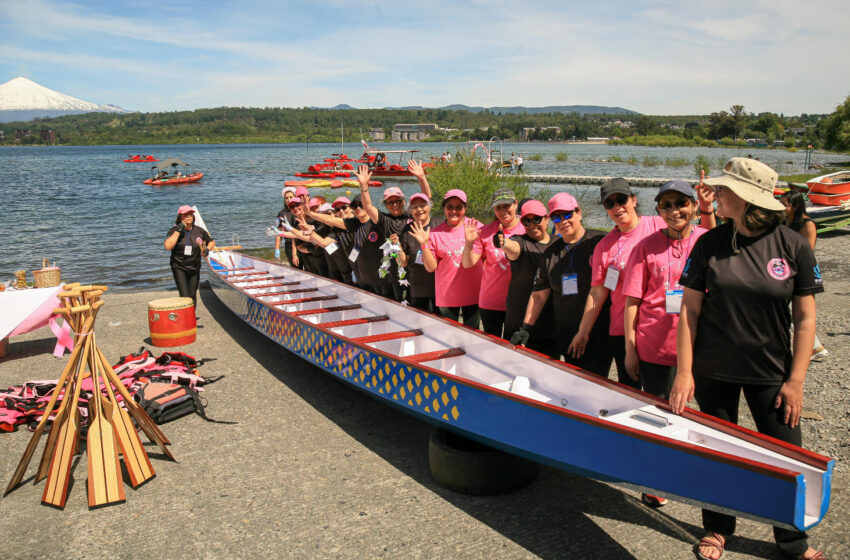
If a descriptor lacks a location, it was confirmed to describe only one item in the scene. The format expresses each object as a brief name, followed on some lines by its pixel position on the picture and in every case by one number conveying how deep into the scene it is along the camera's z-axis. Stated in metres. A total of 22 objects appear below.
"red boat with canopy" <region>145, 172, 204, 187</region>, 44.16
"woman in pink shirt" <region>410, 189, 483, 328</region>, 5.11
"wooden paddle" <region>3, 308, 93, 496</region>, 4.08
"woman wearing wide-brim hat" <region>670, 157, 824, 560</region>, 2.79
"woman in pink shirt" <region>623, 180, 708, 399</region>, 3.41
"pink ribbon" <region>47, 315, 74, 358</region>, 4.55
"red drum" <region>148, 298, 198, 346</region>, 7.55
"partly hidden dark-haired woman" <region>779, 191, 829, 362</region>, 5.95
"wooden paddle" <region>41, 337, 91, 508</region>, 3.98
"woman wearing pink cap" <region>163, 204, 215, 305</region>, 8.17
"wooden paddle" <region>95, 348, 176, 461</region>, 4.26
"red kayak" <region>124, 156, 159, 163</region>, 72.70
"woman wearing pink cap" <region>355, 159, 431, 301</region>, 6.00
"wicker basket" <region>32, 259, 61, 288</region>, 8.09
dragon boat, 2.59
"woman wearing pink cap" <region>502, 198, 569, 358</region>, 4.43
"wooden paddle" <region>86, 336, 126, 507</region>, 3.98
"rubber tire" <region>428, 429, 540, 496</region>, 3.95
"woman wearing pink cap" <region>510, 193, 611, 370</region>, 4.10
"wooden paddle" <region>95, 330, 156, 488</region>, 4.20
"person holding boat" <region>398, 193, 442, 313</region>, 5.87
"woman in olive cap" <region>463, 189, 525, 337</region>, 4.62
